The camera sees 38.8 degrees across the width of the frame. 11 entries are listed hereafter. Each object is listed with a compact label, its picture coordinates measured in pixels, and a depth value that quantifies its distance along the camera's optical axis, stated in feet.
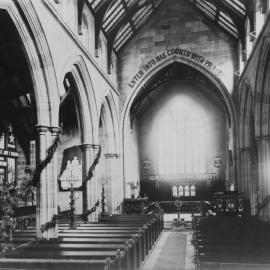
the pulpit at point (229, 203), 54.24
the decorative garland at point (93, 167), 45.29
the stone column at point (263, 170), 45.24
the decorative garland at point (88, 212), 45.24
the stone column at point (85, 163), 47.37
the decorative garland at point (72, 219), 39.15
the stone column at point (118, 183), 62.39
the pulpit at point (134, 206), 62.39
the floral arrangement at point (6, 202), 23.04
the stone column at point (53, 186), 33.81
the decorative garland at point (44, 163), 32.83
